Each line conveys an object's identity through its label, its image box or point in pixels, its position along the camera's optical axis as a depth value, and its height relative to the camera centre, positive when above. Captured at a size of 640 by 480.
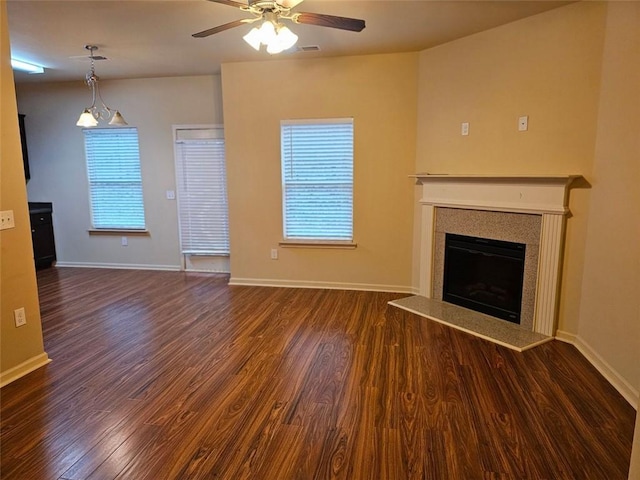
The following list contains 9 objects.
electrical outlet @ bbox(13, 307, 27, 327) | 2.65 -0.92
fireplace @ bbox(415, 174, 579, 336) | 3.10 -0.31
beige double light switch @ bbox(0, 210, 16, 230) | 2.53 -0.23
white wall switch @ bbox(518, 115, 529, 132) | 3.28 +0.52
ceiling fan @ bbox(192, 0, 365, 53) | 2.30 +1.02
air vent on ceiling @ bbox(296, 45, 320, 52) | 3.88 +1.40
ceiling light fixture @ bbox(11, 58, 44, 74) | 4.35 +1.40
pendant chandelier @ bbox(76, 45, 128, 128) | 4.11 +1.03
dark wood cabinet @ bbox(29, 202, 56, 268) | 5.55 -0.72
